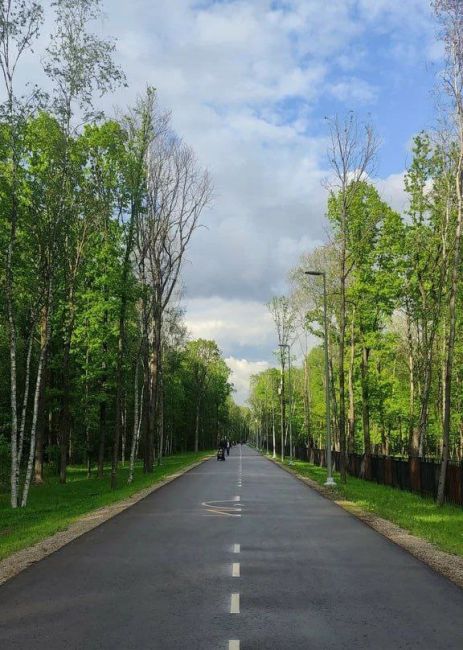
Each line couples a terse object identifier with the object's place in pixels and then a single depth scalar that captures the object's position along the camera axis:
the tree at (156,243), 33.50
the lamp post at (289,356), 49.24
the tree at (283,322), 61.19
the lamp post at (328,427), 26.05
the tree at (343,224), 28.61
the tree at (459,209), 19.91
